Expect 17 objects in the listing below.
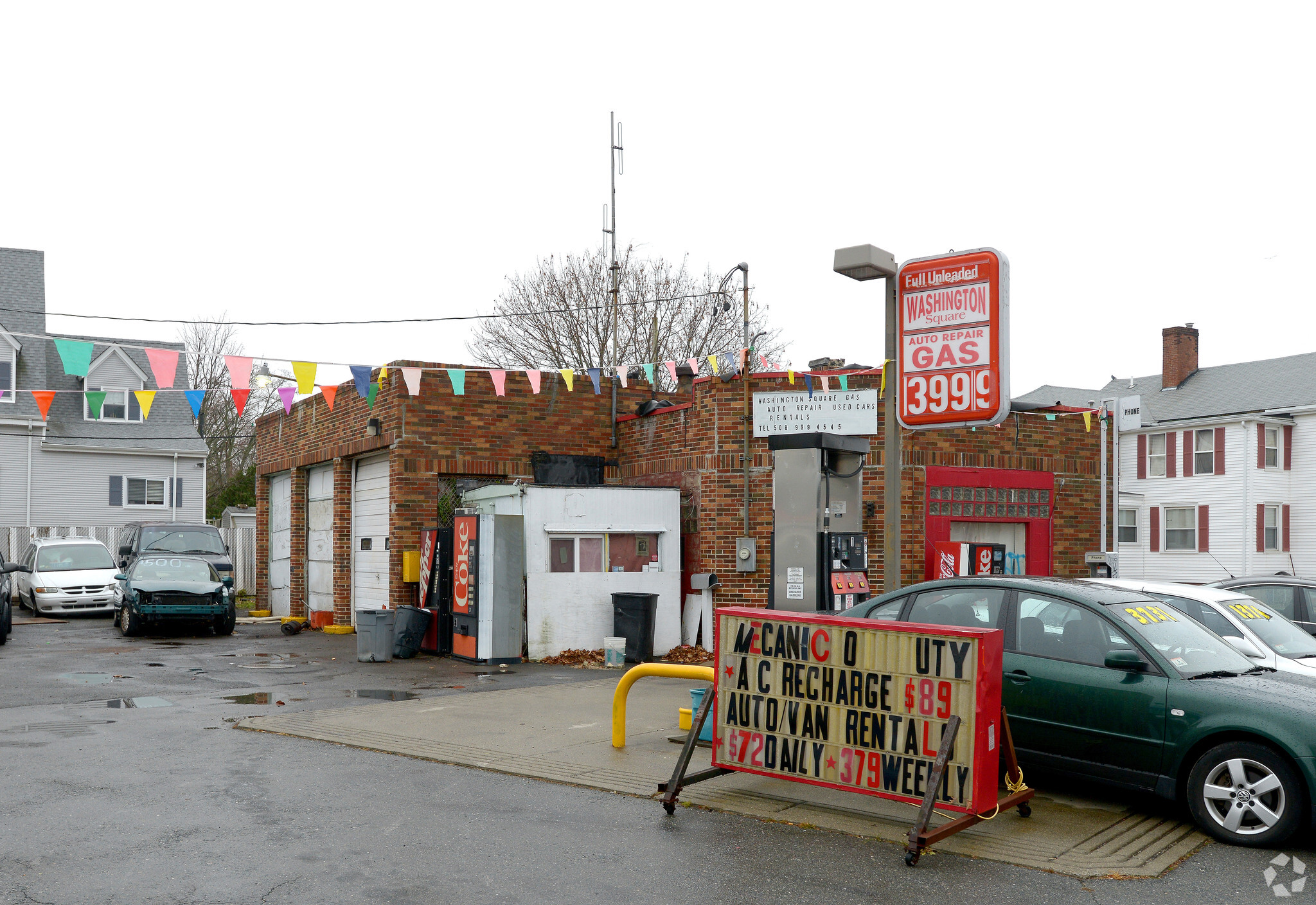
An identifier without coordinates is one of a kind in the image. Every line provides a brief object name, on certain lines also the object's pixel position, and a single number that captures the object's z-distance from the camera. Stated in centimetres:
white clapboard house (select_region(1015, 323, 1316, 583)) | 3725
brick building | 1664
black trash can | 1566
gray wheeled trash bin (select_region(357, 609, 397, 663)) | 1543
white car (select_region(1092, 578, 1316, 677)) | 833
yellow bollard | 800
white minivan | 2359
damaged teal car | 1914
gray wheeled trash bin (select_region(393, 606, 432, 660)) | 1598
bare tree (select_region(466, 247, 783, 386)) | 3606
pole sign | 905
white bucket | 1509
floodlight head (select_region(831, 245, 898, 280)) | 877
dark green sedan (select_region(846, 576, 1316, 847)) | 627
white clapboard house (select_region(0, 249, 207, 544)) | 3334
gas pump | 1028
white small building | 1564
